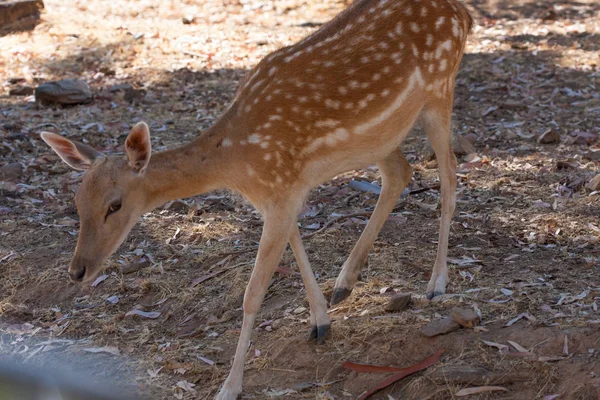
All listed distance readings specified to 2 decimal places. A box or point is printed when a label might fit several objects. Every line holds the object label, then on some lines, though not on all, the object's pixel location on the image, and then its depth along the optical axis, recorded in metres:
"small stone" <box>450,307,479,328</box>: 9.61
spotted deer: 9.47
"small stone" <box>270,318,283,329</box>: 10.79
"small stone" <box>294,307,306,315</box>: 11.02
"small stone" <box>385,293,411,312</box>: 10.46
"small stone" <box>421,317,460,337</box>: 9.55
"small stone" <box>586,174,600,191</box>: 13.77
